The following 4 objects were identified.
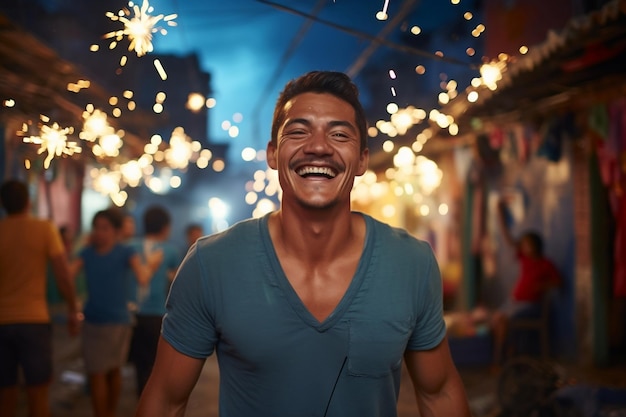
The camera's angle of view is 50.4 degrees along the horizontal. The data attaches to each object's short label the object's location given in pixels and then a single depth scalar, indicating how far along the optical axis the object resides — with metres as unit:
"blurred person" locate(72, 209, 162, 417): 6.61
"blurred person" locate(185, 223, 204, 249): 10.80
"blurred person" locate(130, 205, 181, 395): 6.70
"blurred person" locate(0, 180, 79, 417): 5.76
